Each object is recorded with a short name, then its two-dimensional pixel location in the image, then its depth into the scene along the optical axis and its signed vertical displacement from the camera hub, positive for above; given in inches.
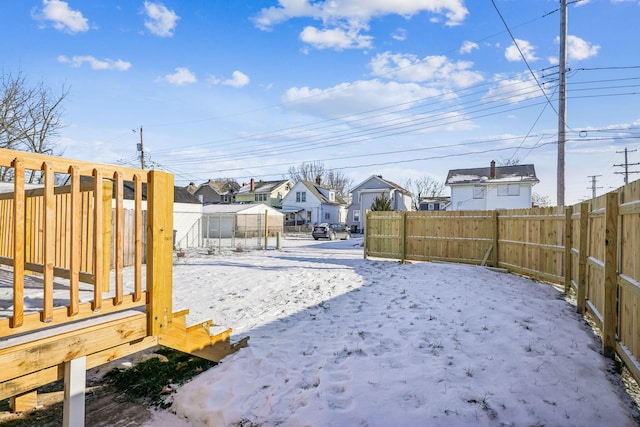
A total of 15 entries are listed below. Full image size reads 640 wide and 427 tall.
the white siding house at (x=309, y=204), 1587.1 +46.3
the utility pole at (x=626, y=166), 1302.9 +189.1
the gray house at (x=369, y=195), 1400.1 +78.1
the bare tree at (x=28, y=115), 642.2 +194.3
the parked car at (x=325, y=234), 1029.0 -61.2
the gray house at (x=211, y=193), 1882.4 +113.4
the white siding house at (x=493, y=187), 1045.8 +88.1
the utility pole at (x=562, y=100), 396.8 +140.9
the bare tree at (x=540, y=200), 1872.8 +85.0
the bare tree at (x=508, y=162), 1634.1 +258.5
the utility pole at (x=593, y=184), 1657.4 +152.6
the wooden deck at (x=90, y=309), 80.2 -26.8
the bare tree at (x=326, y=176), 2319.1 +265.6
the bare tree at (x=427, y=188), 2139.6 +171.4
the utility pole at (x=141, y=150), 945.5 +174.6
